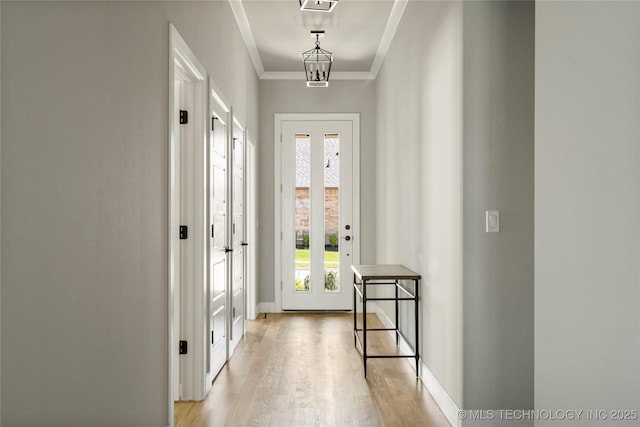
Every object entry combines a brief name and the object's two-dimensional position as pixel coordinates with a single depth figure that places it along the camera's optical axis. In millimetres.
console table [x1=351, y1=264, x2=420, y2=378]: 3610
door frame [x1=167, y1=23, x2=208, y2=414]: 3039
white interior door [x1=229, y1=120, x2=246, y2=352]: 4387
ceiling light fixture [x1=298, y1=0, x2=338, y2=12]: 3528
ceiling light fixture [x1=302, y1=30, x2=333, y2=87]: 5084
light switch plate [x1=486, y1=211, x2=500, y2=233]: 2662
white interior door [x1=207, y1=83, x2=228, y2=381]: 3387
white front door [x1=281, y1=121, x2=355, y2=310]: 6148
